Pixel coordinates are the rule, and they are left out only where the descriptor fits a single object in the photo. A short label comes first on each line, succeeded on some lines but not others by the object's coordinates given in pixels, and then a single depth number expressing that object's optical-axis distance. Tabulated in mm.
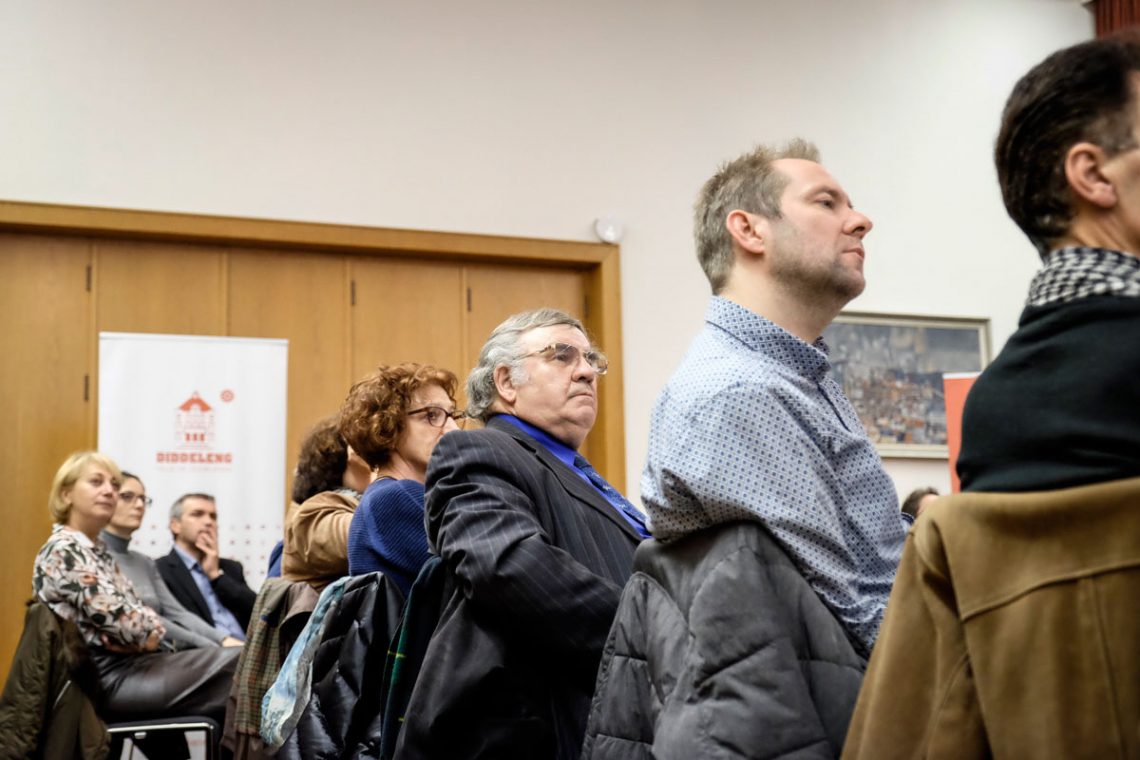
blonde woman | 4449
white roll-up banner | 5641
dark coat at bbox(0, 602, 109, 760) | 3893
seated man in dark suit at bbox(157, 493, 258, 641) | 5531
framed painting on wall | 6668
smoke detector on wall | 6309
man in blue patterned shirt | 1520
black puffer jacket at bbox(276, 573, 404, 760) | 2699
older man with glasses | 2152
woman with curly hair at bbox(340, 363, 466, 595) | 3236
